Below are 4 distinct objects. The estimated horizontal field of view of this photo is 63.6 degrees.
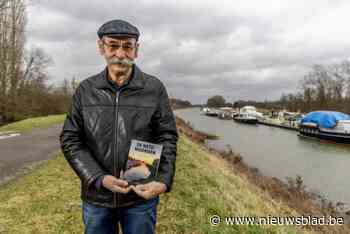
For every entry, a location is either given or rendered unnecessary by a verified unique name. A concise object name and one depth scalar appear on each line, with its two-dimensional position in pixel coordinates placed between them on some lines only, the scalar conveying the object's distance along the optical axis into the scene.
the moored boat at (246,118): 53.31
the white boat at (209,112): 92.49
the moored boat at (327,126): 28.97
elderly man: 1.80
